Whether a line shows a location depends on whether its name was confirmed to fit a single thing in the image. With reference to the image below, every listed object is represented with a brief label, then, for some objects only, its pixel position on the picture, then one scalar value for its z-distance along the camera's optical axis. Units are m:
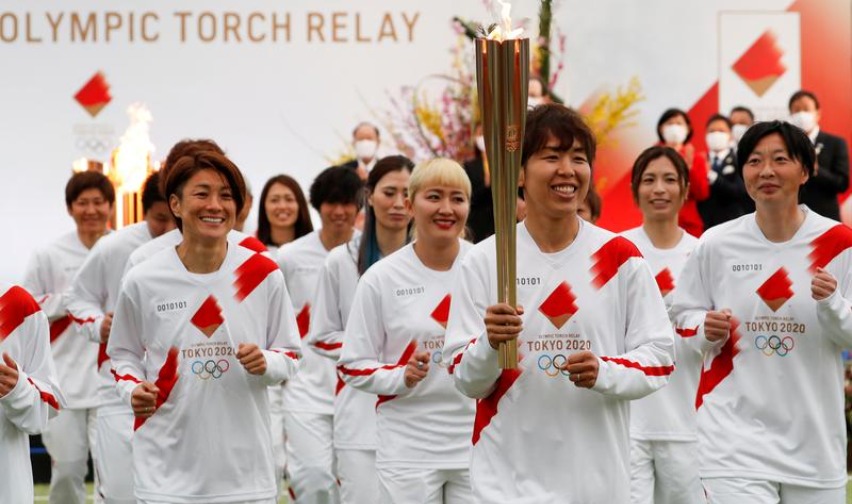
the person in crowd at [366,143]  17.48
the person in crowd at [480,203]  15.08
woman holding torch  7.46
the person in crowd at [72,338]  13.47
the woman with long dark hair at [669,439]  11.19
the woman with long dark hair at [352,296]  11.01
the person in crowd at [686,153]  16.87
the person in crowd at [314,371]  12.42
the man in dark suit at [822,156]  17.36
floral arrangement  19.22
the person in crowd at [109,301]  11.73
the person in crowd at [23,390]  8.31
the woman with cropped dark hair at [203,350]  8.97
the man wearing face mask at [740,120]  18.27
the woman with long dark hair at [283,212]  15.04
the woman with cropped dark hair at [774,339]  8.82
